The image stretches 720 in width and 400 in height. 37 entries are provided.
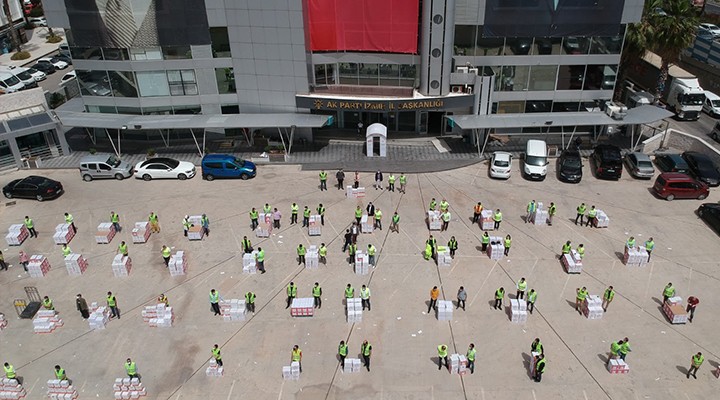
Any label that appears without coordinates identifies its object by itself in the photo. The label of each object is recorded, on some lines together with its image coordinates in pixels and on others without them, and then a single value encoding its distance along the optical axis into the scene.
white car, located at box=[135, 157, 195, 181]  40.91
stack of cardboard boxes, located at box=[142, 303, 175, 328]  27.05
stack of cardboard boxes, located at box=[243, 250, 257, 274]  30.81
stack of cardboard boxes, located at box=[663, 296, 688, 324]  26.67
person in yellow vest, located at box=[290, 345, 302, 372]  23.89
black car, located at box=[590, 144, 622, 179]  40.19
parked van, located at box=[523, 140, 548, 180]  40.41
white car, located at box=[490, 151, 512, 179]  40.47
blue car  40.62
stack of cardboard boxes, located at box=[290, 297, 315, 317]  27.36
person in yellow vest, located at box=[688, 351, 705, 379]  23.44
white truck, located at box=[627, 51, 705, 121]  50.06
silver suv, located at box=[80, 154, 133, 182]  40.91
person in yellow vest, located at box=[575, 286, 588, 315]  27.20
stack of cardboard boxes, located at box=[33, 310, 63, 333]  27.02
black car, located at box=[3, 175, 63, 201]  38.25
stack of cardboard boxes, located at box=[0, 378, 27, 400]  23.33
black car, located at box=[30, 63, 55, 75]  64.44
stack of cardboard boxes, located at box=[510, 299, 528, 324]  26.94
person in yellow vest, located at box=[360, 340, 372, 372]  24.14
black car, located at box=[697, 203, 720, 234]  34.28
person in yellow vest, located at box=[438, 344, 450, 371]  24.02
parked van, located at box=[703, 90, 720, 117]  50.53
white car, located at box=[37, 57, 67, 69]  65.49
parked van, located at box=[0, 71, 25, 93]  56.06
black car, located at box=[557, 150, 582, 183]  39.94
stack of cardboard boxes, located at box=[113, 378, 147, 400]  23.23
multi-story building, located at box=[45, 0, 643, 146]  41.25
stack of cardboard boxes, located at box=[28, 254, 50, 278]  30.80
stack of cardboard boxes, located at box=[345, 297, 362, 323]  27.16
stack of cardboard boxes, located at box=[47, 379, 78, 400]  23.27
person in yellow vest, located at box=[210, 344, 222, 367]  23.92
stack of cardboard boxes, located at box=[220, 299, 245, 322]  27.25
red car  37.19
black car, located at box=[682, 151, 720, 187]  39.44
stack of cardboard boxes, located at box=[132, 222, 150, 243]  33.53
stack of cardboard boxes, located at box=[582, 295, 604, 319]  27.02
